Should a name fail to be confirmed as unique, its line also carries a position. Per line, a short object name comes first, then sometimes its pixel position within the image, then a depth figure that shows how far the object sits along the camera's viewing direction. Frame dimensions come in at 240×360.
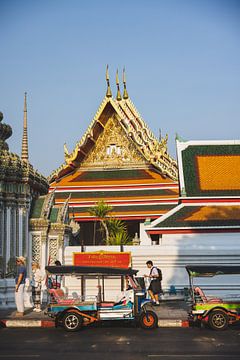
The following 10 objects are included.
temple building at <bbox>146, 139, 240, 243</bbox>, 22.94
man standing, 15.32
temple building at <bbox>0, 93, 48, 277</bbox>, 15.48
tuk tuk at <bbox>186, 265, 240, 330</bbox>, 11.45
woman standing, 14.55
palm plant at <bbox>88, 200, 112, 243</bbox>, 33.56
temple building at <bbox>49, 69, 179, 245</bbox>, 36.09
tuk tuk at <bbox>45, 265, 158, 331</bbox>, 11.37
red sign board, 18.62
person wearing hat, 13.33
